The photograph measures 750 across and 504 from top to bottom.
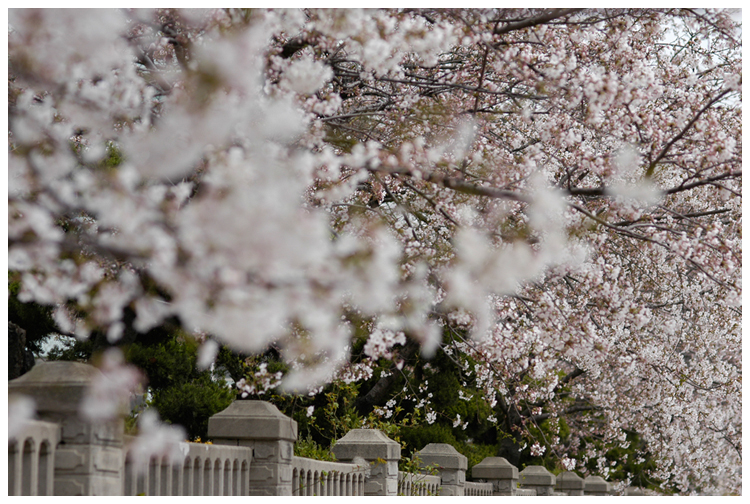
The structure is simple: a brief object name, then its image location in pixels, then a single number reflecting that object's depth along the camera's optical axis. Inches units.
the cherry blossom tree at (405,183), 377.5
